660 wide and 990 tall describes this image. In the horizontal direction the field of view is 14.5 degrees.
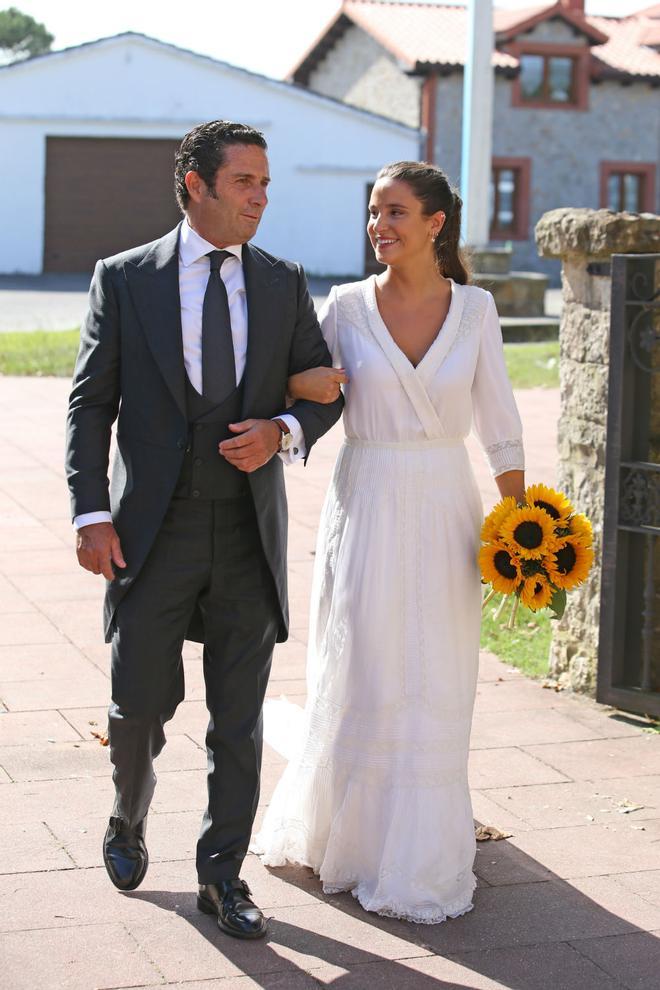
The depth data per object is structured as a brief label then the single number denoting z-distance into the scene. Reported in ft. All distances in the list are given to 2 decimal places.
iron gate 31.64
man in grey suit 21.37
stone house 224.57
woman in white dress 22.75
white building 205.81
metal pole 133.59
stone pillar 32.74
